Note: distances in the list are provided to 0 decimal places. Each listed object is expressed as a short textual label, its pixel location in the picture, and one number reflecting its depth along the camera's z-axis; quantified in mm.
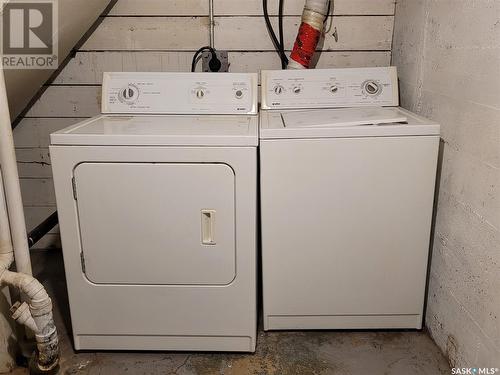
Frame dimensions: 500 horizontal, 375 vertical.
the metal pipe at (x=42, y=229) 1880
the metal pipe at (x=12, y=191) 1386
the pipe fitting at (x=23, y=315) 1467
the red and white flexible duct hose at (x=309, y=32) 2025
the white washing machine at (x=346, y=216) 1540
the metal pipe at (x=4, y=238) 1460
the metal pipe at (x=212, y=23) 2143
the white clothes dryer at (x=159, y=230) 1468
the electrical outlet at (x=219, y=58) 2199
